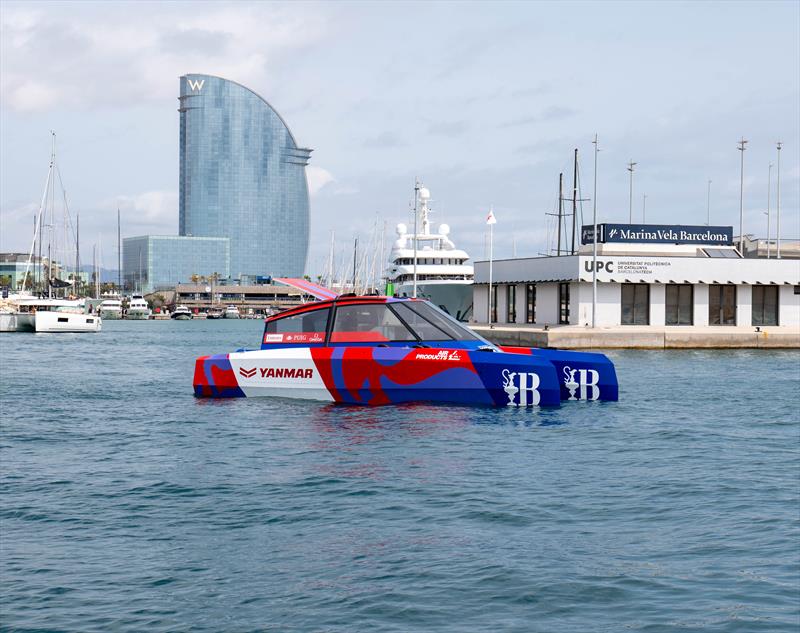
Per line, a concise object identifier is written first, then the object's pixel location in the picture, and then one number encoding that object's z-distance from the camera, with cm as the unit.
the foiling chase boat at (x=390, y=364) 1928
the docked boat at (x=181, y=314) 15388
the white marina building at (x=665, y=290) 5281
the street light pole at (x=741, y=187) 6418
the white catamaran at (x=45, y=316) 7762
